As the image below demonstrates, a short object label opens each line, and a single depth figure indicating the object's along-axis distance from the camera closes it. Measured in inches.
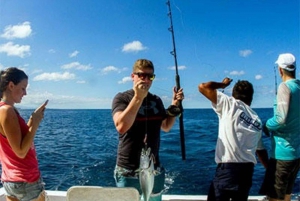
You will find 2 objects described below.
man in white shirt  102.3
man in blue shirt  109.9
